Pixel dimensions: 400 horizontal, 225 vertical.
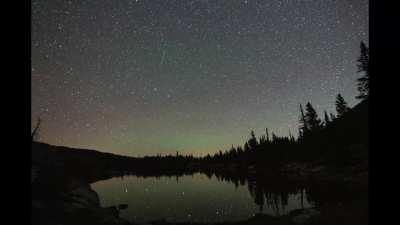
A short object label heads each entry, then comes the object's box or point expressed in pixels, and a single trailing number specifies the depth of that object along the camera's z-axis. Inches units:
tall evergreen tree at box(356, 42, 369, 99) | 1808.6
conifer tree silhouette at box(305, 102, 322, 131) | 2588.6
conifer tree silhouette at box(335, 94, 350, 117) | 2329.4
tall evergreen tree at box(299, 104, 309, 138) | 2650.1
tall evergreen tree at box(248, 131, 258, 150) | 3857.8
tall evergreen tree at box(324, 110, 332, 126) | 2443.3
